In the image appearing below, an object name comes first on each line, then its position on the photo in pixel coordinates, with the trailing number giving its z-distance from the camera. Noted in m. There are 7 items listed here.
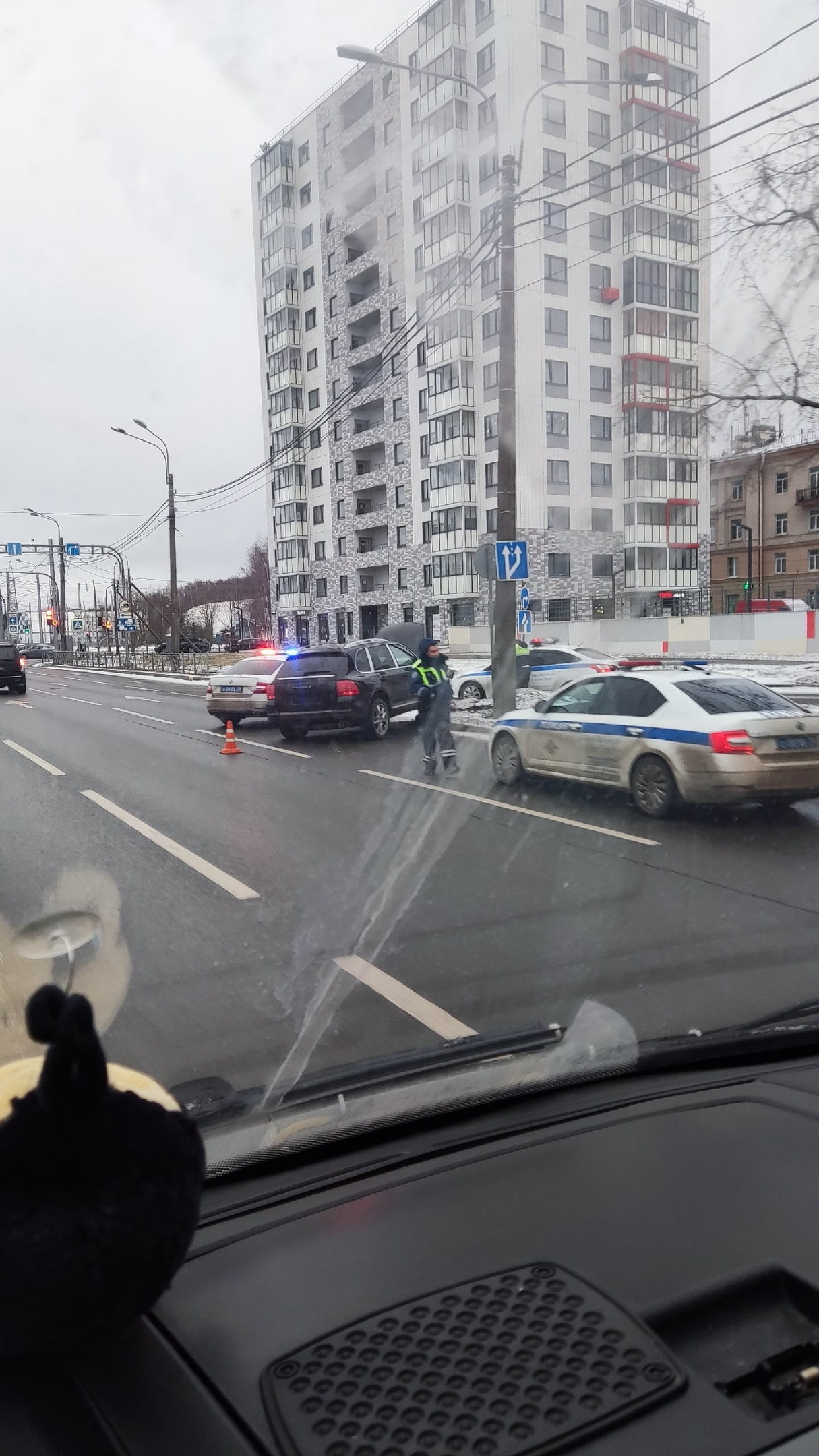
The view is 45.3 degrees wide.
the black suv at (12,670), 27.89
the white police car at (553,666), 15.03
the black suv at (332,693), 15.41
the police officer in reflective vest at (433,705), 10.62
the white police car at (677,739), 7.87
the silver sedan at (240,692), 17.95
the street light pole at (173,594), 31.19
